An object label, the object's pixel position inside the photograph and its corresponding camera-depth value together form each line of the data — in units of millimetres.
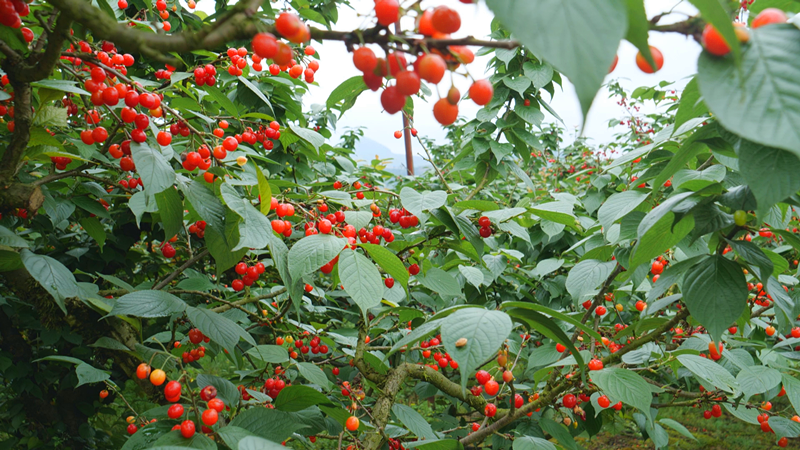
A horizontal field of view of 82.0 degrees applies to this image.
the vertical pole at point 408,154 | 5294
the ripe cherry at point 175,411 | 1067
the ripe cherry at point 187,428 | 1009
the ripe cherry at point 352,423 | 1419
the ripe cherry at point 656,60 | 540
